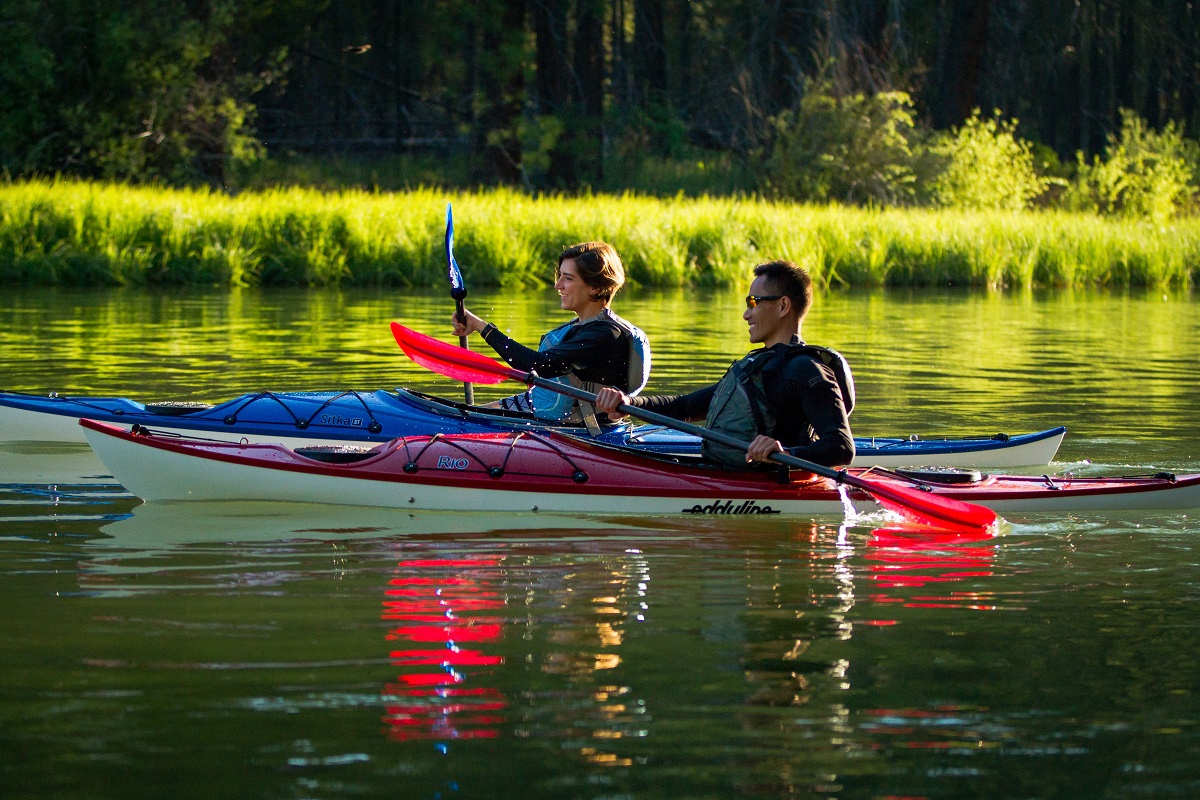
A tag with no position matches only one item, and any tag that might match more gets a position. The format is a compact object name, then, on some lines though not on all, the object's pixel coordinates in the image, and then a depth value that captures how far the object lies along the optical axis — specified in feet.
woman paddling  42.16
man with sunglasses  35.91
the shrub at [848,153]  162.30
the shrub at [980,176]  162.50
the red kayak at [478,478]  39.88
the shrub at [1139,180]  162.71
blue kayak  45.93
